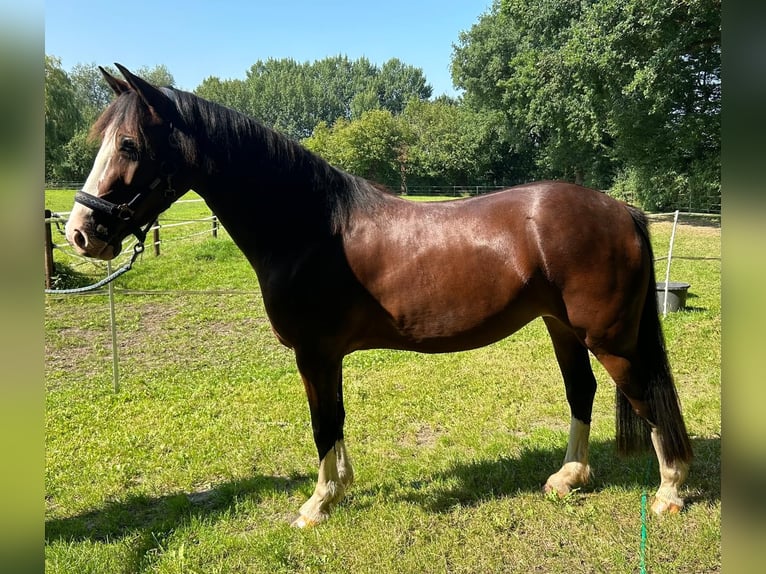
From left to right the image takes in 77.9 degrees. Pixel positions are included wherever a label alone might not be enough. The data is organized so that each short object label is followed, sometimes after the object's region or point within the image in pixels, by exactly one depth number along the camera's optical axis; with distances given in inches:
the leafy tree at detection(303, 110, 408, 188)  1600.6
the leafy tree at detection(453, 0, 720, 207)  591.2
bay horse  101.5
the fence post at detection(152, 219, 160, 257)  463.5
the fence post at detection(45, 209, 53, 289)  329.7
